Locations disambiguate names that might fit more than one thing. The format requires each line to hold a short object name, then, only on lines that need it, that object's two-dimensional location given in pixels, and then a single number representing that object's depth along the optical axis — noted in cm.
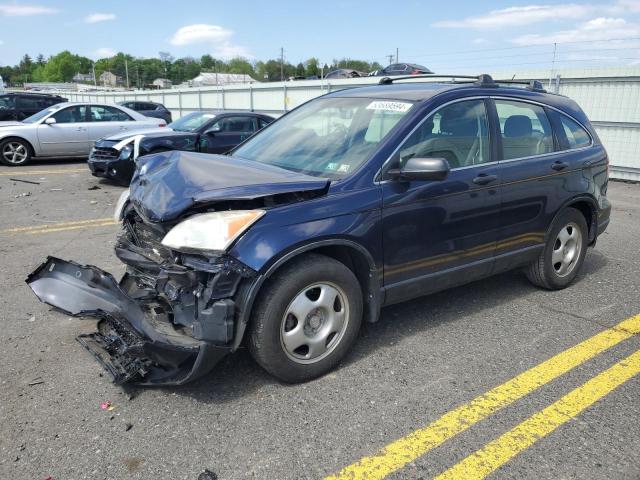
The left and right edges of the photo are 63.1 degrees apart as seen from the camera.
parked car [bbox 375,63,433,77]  1803
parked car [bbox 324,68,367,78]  2326
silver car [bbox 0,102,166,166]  1291
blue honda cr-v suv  287
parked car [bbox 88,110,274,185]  1016
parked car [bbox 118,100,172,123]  2097
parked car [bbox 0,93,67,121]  1651
